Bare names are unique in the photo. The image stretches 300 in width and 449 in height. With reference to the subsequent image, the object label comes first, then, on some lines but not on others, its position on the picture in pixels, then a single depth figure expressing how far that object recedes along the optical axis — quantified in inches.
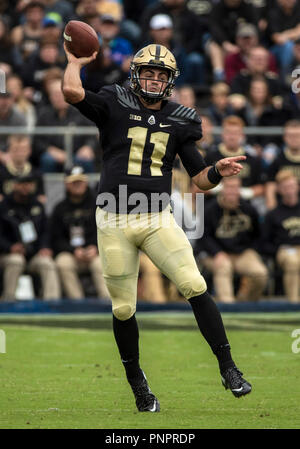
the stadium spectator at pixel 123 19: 605.0
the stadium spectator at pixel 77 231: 492.7
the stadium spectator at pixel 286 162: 523.5
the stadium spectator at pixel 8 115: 527.2
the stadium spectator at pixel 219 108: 555.5
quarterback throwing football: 243.4
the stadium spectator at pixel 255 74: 573.0
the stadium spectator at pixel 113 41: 579.8
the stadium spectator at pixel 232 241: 488.4
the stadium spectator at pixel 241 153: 502.0
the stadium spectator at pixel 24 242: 485.7
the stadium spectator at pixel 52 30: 565.6
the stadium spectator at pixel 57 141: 529.7
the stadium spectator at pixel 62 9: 606.5
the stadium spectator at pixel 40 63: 568.1
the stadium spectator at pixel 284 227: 499.5
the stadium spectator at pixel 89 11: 577.6
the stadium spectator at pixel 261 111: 555.5
